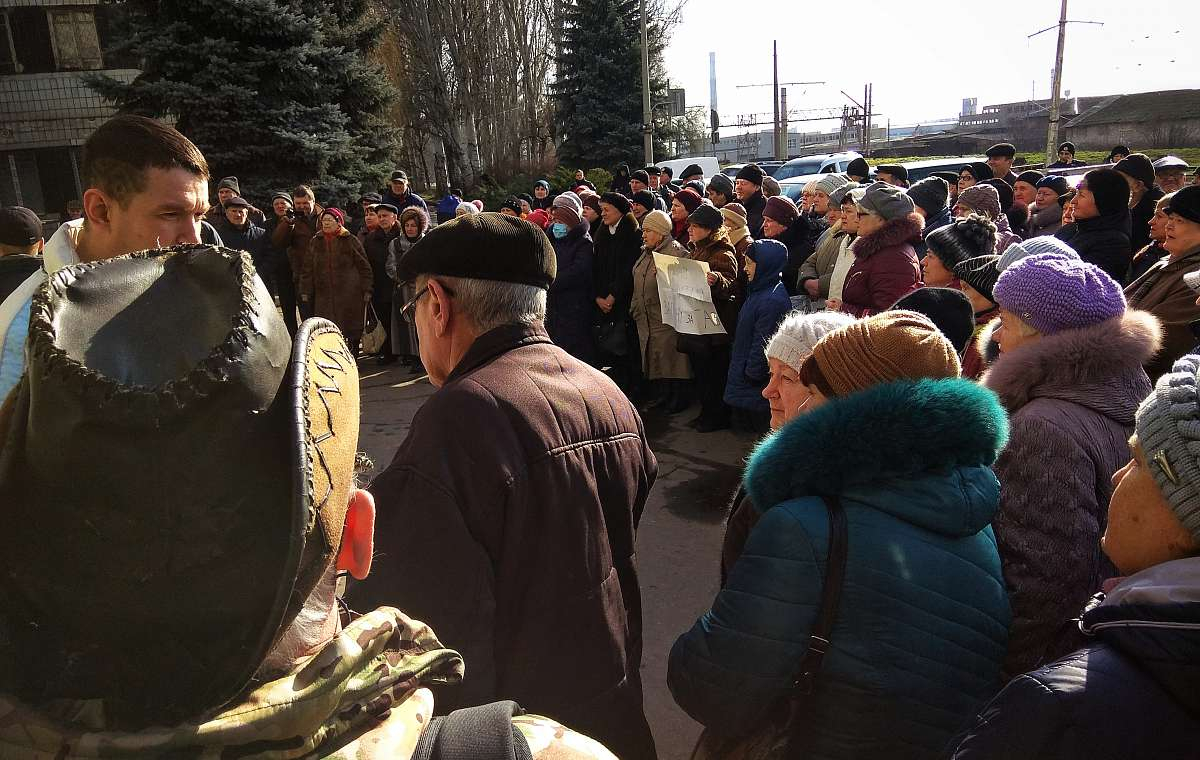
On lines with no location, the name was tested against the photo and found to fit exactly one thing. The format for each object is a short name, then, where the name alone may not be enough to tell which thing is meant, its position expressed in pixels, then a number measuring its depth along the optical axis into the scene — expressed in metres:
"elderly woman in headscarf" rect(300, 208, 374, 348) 8.94
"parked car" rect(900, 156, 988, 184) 15.79
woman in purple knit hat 2.08
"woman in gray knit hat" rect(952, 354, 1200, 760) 1.16
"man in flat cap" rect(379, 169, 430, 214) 10.77
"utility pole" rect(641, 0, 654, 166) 21.48
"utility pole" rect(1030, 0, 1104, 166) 25.67
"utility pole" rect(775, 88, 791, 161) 40.81
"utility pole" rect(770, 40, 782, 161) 38.51
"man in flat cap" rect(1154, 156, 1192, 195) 8.79
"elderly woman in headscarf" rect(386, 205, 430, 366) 9.19
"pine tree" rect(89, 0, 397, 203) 12.78
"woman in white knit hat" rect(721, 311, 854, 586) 2.33
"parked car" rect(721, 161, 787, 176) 23.12
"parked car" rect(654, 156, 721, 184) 20.50
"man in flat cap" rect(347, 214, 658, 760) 1.77
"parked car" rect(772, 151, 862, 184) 18.64
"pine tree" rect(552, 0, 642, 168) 27.75
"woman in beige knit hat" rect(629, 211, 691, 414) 7.03
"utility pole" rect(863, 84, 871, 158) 49.56
